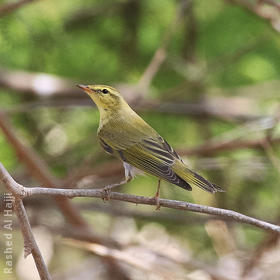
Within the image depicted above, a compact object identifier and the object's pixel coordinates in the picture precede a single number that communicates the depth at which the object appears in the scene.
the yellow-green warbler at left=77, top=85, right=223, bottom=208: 5.61
